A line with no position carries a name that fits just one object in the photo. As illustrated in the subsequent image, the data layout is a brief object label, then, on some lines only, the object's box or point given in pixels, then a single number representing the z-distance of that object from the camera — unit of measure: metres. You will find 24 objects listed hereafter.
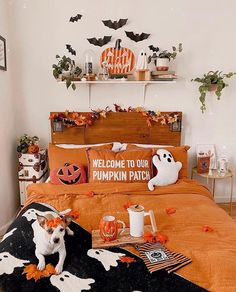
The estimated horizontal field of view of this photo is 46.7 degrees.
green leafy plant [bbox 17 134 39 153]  2.84
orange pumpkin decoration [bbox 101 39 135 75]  2.89
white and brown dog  1.30
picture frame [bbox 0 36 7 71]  2.65
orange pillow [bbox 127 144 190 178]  2.63
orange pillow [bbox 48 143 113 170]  2.62
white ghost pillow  2.43
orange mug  1.44
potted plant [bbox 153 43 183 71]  2.77
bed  1.19
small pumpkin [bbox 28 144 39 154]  2.81
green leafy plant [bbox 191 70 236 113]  2.83
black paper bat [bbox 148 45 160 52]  2.90
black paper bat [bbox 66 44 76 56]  2.88
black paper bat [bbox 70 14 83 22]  2.83
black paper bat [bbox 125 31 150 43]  2.88
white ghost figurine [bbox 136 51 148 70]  2.74
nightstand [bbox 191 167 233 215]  2.86
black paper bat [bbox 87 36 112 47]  2.88
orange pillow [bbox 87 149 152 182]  2.41
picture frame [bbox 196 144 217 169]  3.08
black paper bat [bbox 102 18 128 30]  2.84
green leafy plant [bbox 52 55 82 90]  2.75
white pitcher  1.49
